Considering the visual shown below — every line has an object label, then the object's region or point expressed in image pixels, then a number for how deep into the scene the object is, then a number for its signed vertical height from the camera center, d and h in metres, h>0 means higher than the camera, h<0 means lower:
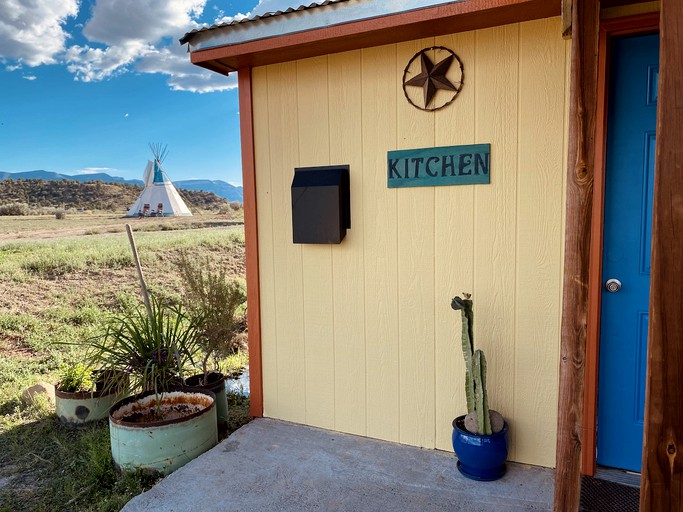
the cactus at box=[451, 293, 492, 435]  2.34 -0.71
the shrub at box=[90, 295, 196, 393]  3.00 -0.81
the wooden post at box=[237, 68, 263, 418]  3.12 -0.09
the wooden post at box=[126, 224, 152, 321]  3.91 -0.32
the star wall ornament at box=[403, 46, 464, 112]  2.54 +0.76
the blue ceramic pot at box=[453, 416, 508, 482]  2.35 -1.12
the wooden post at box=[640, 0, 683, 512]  0.94 -0.14
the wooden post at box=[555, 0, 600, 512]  1.57 -0.02
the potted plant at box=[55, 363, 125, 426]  3.47 -1.21
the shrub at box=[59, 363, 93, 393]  3.59 -1.13
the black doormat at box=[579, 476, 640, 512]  2.19 -1.29
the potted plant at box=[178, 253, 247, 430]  3.44 -0.65
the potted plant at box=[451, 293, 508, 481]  2.35 -1.02
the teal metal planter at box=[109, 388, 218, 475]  2.64 -1.14
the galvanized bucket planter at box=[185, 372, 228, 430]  3.27 -1.15
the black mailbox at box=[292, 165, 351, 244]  2.81 +0.11
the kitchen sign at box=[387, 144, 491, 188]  2.52 +0.30
